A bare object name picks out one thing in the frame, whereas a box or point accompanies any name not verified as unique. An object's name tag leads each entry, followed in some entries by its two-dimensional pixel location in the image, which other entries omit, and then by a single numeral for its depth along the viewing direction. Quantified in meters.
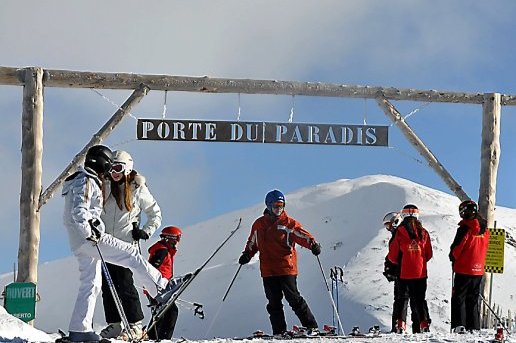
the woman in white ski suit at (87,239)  11.73
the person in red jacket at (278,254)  16.58
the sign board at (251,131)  22.61
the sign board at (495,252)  23.50
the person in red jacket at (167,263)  16.90
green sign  20.43
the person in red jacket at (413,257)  17.61
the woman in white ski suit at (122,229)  14.03
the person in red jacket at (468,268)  17.55
